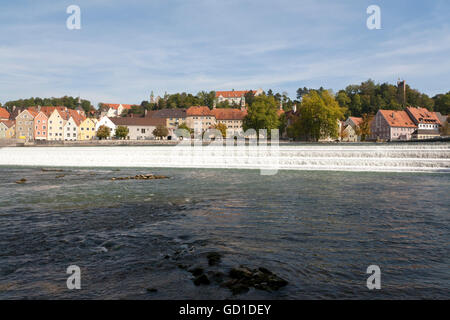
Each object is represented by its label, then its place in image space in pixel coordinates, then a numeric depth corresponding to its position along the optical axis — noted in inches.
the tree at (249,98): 7763.8
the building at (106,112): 7539.9
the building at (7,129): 4350.4
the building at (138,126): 4995.1
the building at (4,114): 5065.0
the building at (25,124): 4200.3
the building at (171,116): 5723.4
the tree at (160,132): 4667.8
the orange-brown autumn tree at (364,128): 3816.4
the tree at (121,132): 4559.5
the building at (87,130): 4441.4
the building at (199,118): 5765.8
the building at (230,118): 5762.8
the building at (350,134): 4190.7
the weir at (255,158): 975.0
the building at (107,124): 4583.7
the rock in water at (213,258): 234.8
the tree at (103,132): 4347.9
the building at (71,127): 4352.9
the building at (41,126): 4249.5
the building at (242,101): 7352.4
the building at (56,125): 4306.1
